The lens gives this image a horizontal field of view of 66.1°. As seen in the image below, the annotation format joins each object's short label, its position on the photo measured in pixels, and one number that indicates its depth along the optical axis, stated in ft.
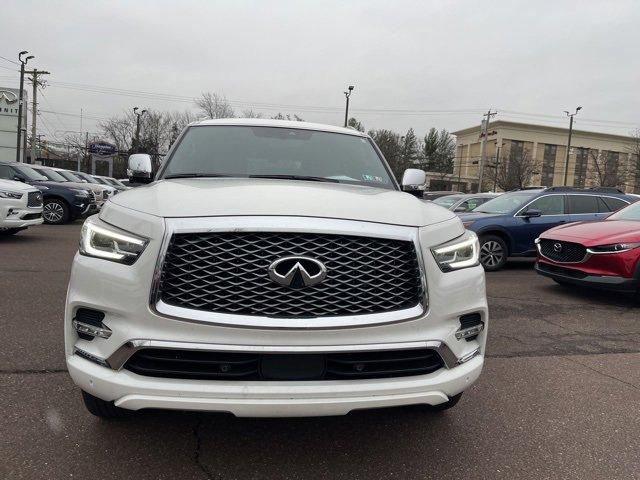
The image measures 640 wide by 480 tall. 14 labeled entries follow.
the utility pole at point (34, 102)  132.62
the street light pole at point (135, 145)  147.72
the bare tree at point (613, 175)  169.07
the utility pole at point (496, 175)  186.80
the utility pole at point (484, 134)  144.73
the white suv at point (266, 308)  6.88
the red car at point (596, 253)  20.07
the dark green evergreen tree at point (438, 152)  312.29
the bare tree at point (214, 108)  160.97
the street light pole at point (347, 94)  100.50
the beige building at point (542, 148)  277.64
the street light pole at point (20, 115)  93.19
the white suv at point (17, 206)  31.07
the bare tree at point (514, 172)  179.11
